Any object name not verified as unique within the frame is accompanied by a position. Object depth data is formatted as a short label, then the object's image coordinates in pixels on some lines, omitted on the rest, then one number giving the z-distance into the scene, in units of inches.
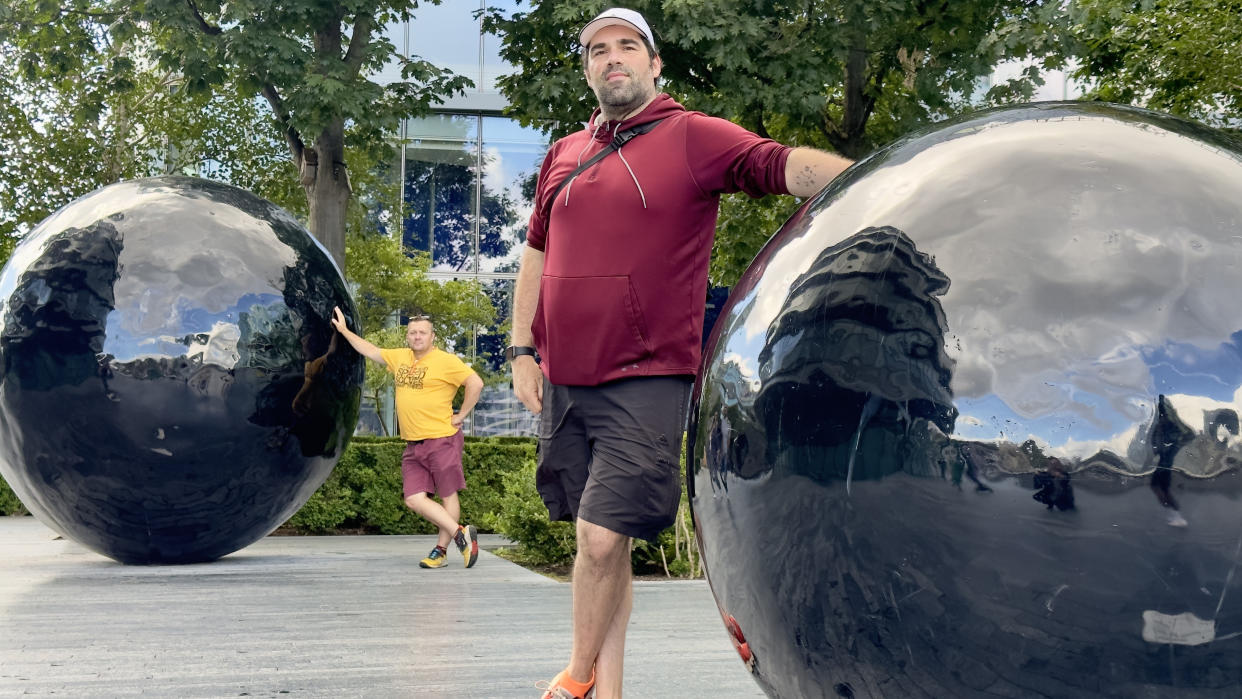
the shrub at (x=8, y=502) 634.8
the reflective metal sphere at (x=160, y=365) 245.8
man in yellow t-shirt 367.9
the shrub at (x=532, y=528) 378.9
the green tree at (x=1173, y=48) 507.8
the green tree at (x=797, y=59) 486.0
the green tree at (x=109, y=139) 709.3
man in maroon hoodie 144.9
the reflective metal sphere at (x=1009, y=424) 89.6
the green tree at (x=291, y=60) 482.0
